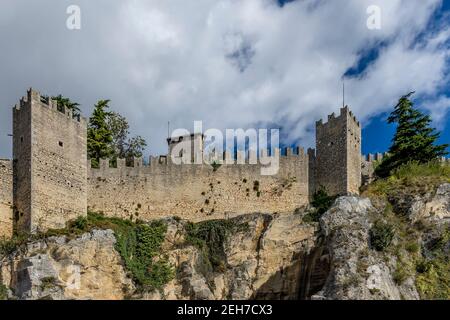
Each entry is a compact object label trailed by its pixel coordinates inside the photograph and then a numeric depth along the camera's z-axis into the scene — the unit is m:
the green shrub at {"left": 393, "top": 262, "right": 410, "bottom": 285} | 26.59
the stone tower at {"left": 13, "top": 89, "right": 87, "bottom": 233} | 29.97
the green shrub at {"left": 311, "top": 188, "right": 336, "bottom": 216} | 32.60
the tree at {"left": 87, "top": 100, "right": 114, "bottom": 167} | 37.88
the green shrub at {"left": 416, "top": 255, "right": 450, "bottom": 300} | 26.62
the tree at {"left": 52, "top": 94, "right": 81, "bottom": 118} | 38.93
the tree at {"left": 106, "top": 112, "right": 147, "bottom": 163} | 41.22
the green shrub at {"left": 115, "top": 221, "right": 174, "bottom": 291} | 30.56
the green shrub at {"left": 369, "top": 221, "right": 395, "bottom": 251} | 27.72
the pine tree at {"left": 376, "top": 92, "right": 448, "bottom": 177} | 35.59
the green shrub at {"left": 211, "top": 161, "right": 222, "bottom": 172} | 34.22
